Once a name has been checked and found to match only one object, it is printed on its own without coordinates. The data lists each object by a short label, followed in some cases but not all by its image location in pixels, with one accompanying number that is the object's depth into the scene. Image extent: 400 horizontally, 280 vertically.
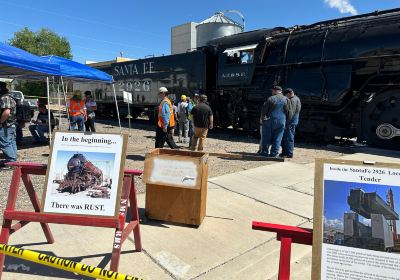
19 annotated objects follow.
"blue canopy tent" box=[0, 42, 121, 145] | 7.57
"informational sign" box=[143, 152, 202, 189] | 4.27
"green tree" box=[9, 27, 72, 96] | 49.22
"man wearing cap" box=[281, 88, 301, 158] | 9.14
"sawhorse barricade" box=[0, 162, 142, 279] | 2.98
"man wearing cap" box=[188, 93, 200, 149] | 12.89
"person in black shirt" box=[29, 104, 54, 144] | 11.09
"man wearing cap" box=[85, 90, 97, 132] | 12.55
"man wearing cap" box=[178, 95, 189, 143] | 12.84
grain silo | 29.31
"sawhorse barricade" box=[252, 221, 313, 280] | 2.29
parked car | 26.20
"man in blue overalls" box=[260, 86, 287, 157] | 8.80
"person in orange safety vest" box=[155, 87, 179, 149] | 7.64
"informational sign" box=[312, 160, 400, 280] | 2.13
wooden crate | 4.28
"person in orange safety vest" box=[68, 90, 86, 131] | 10.59
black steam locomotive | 10.13
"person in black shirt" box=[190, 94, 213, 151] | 8.40
